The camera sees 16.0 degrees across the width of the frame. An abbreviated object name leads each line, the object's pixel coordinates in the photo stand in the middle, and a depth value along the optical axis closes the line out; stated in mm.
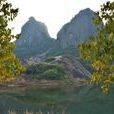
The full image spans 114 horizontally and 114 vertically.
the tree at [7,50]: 25297
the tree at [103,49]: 21281
